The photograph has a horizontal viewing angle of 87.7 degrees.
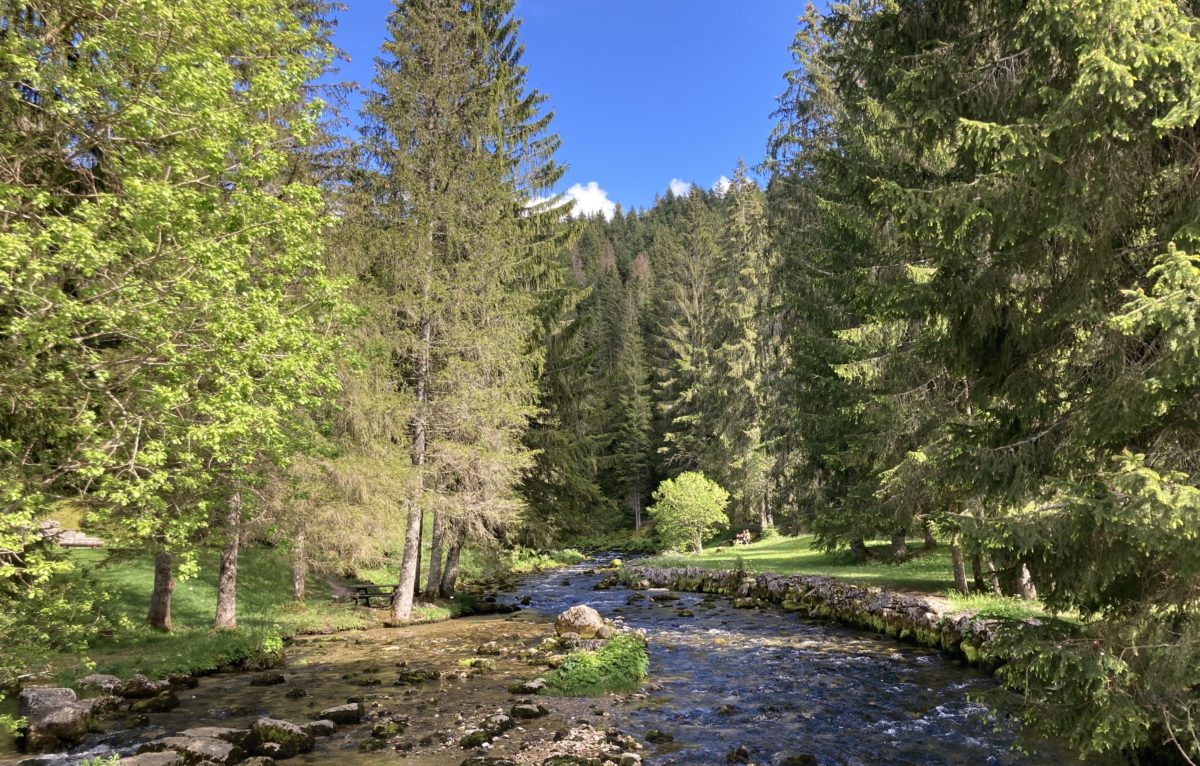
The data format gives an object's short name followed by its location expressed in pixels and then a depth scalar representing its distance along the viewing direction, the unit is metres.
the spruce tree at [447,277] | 18.31
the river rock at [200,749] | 8.22
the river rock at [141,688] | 11.04
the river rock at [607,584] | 27.77
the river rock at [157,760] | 7.77
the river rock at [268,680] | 12.27
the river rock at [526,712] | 10.52
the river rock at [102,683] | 10.67
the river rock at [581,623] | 16.36
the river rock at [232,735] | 8.84
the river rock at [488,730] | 9.23
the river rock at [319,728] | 9.62
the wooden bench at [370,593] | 20.25
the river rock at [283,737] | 8.85
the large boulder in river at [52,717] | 8.73
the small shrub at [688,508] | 34.34
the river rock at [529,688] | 11.98
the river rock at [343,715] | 10.19
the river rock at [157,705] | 10.41
